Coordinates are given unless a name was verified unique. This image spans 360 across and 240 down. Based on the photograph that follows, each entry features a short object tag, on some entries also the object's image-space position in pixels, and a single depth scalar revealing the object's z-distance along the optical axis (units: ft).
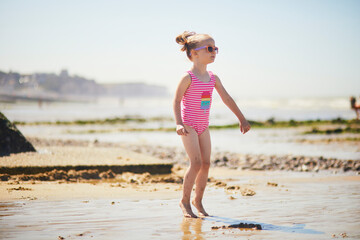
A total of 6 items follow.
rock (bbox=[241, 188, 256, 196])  18.01
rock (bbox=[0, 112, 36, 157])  25.34
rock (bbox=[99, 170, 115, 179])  22.45
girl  14.74
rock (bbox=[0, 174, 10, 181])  20.37
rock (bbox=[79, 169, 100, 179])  22.12
